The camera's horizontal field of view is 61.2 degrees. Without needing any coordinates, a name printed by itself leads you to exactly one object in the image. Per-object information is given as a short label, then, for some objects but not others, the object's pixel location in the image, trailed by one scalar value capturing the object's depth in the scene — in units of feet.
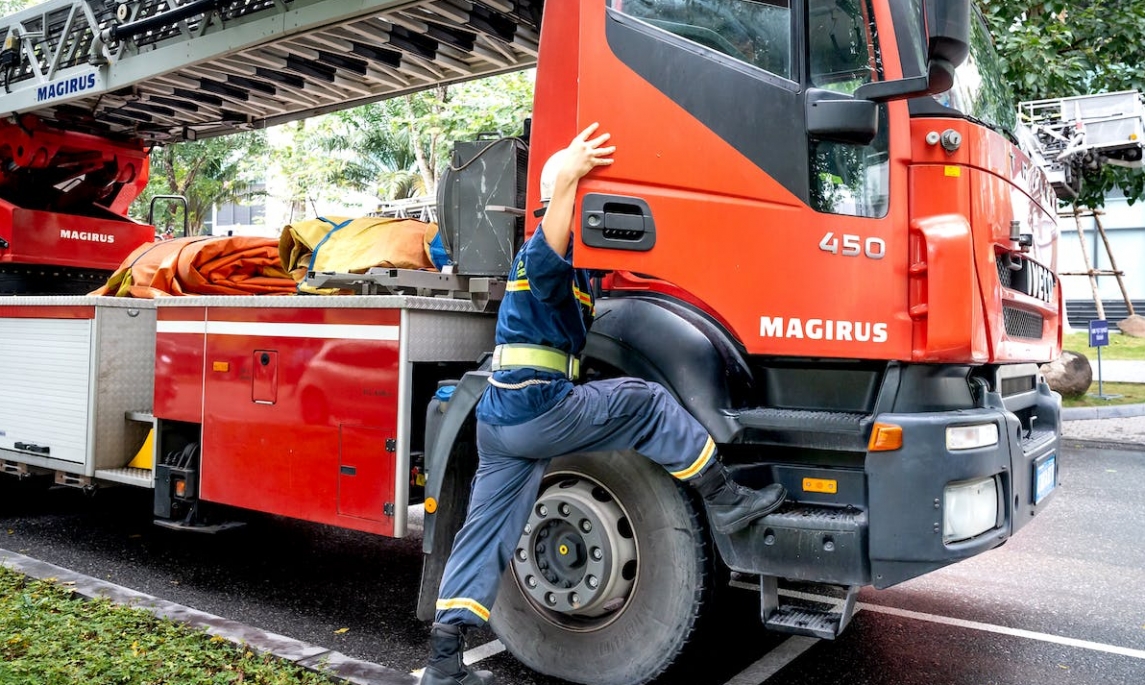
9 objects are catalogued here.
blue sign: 40.88
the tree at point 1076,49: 32.35
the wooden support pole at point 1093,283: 57.57
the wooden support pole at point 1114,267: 51.84
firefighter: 10.62
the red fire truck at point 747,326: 10.44
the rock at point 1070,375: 43.39
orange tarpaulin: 18.30
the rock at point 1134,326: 70.59
